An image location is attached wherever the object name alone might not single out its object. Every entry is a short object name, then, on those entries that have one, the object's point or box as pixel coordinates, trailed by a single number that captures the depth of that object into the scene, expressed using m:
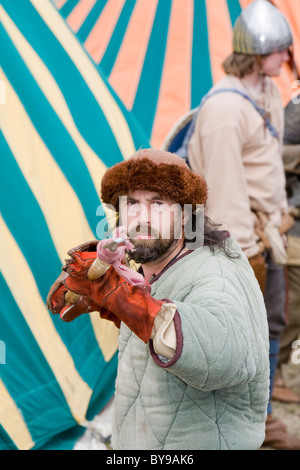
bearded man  5.48
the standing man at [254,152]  6.92
